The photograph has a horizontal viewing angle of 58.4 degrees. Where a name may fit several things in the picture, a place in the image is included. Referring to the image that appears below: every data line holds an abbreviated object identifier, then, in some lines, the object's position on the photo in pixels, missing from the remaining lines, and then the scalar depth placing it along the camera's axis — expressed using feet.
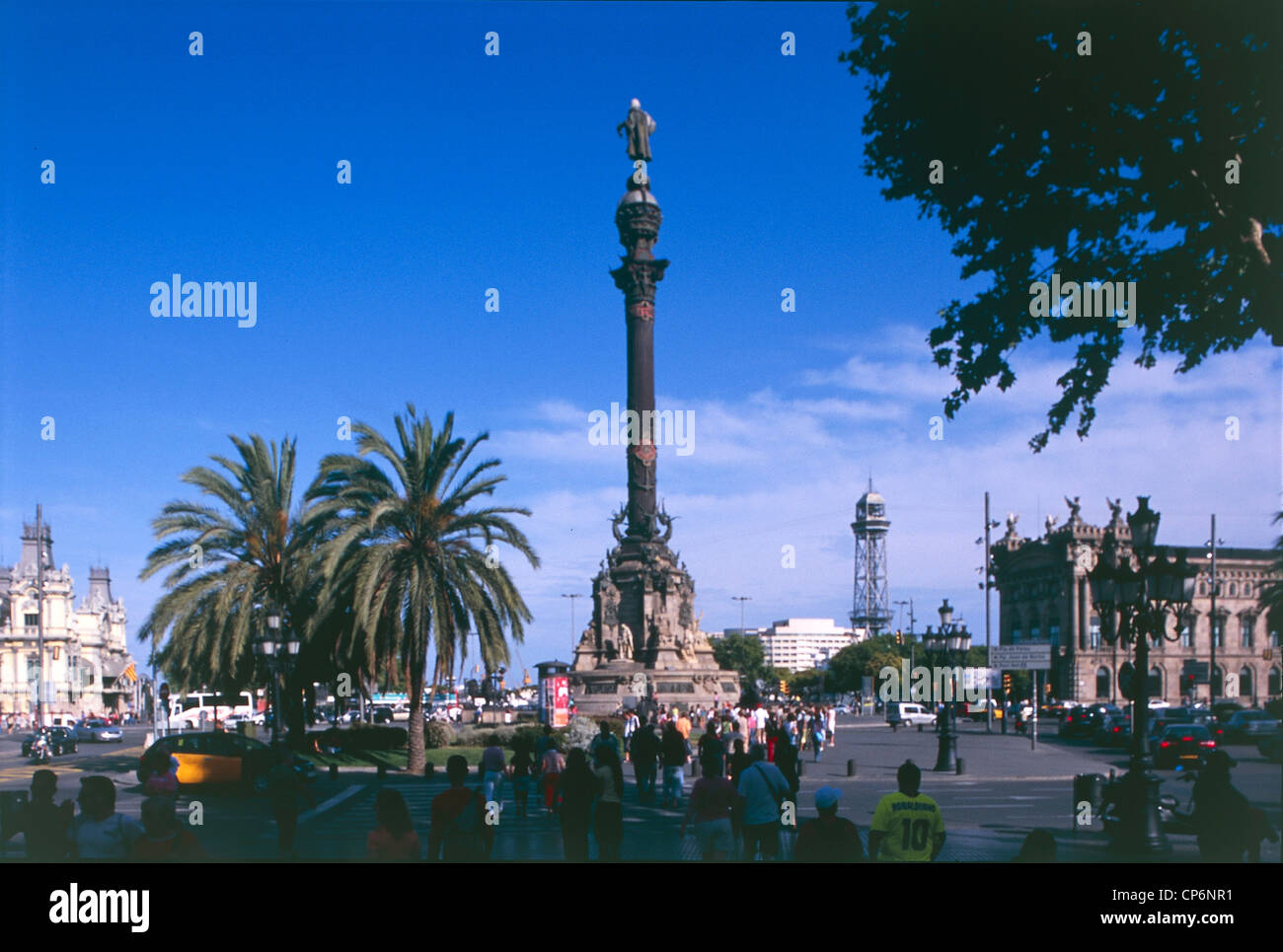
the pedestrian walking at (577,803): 40.68
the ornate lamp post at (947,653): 101.50
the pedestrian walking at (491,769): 61.00
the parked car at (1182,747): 102.58
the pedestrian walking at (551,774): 59.36
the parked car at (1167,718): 111.28
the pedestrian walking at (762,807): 38.75
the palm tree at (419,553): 92.89
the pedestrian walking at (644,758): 73.82
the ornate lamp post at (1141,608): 47.65
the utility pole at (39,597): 165.66
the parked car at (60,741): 142.82
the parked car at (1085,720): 151.26
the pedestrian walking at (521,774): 63.52
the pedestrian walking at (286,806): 44.52
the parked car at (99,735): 183.52
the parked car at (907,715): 206.59
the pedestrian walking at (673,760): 71.00
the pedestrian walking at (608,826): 40.81
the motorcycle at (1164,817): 45.98
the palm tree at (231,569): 98.43
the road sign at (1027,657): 163.02
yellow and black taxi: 81.56
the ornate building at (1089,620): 278.87
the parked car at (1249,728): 136.56
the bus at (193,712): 160.56
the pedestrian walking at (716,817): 38.75
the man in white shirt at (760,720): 106.86
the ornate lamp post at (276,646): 77.97
